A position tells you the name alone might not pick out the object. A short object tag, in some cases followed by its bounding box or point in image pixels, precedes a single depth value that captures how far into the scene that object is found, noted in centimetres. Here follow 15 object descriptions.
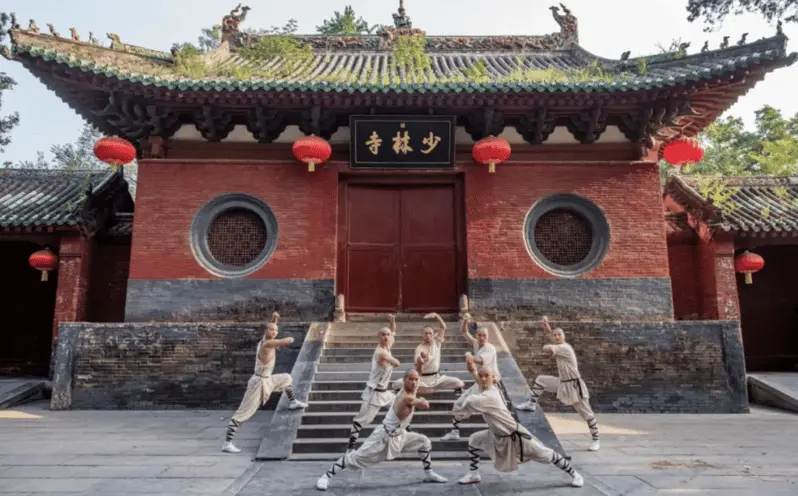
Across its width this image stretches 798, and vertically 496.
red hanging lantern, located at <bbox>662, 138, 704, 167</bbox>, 866
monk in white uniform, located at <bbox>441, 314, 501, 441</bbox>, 543
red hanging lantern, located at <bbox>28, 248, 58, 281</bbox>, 955
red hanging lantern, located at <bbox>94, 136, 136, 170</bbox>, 824
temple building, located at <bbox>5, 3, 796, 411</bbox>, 837
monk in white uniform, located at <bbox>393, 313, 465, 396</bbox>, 601
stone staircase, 541
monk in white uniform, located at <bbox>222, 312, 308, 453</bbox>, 555
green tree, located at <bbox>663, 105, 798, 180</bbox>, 2031
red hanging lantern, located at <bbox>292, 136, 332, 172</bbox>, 853
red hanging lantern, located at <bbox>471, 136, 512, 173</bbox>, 862
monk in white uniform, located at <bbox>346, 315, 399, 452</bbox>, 532
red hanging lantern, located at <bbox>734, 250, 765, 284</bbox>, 982
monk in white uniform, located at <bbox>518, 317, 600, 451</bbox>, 571
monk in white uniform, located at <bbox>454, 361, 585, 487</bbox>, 417
